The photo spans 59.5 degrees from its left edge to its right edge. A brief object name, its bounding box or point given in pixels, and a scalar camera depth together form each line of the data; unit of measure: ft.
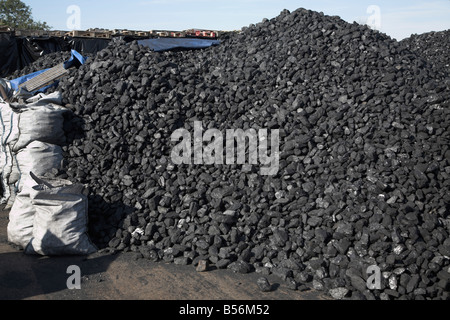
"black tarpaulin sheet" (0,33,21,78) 42.88
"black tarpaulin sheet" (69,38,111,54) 45.73
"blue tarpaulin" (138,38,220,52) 32.65
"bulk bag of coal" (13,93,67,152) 20.68
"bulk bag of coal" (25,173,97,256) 16.15
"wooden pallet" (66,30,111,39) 46.09
